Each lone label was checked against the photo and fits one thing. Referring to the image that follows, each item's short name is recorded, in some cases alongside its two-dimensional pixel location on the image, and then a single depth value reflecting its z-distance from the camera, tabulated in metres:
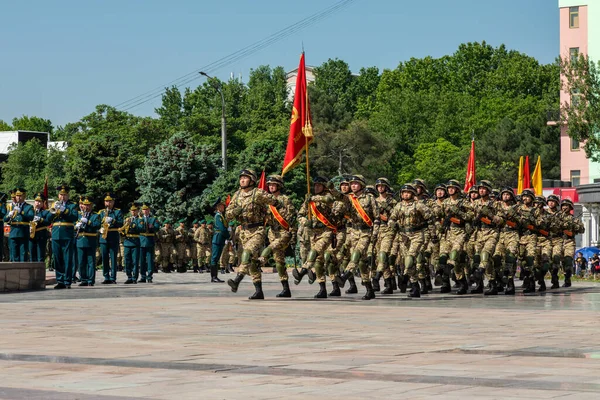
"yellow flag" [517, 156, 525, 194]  39.47
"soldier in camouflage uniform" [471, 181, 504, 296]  22.95
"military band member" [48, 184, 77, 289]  24.30
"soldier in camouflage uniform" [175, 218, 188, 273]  41.64
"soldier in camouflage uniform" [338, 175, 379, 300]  20.20
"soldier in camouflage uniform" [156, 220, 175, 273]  41.25
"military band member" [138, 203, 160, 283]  28.36
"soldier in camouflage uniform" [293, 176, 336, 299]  20.22
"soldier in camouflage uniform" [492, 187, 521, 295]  23.31
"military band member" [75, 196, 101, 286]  25.45
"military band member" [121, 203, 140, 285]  28.00
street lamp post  48.04
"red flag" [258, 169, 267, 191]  30.81
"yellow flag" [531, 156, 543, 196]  38.72
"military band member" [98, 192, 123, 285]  27.33
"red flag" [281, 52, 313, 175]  21.73
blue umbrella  43.77
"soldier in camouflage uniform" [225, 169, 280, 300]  19.06
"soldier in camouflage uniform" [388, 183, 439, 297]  20.86
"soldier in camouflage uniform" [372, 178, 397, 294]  21.00
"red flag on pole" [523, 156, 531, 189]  35.56
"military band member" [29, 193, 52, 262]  25.56
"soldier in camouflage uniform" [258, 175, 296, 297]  19.17
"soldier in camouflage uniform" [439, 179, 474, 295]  22.50
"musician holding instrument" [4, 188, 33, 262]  25.20
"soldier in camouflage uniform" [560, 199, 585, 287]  26.37
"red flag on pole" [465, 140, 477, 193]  35.53
